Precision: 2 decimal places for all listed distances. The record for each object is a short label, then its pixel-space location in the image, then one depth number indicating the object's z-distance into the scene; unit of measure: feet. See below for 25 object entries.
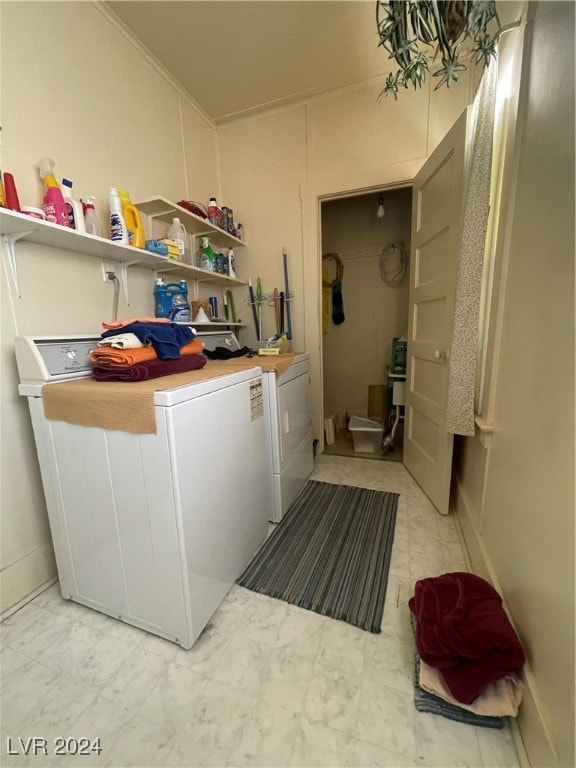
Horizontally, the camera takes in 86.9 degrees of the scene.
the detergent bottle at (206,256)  7.25
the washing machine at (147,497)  3.30
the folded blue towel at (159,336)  4.10
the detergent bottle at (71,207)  4.24
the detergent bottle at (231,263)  8.03
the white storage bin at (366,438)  9.04
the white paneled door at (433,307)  5.39
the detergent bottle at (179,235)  6.11
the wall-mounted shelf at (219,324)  6.75
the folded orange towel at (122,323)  4.30
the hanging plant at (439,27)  2.25
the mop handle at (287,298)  8.30
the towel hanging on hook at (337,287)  11.29
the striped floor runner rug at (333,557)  4.21
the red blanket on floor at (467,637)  2.86
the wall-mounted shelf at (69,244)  3.69
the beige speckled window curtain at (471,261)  4.41
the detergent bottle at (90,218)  4.60
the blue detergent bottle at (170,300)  6.20
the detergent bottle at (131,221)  5.14
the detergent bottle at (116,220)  4.87
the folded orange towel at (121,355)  3.75
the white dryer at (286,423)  5.64
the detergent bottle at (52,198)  4.03
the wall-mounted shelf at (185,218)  5.72
